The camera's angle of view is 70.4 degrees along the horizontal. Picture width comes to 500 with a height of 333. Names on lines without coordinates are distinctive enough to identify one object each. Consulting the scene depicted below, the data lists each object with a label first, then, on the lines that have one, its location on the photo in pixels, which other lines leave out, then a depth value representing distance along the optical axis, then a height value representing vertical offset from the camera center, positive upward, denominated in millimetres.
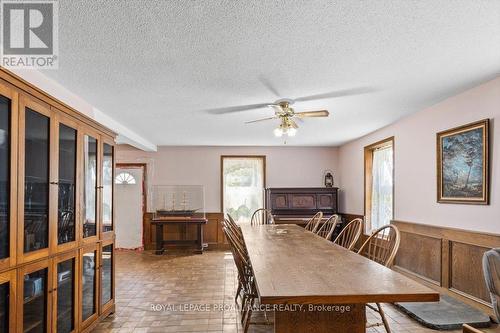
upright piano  7102 -579
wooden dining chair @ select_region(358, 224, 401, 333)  2346 -557
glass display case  7645 -541
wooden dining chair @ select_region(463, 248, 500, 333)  1626 -470
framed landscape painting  3383 +101
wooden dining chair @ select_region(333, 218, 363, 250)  3857 -614
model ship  7316 -788
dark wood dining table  1620 -574
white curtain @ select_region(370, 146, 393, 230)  5594 -235
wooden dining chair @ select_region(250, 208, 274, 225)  6711 -893
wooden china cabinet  1906 -280
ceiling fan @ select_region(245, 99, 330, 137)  3668 +597
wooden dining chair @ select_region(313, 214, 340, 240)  4156 -735
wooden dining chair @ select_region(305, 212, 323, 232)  5544 -790
